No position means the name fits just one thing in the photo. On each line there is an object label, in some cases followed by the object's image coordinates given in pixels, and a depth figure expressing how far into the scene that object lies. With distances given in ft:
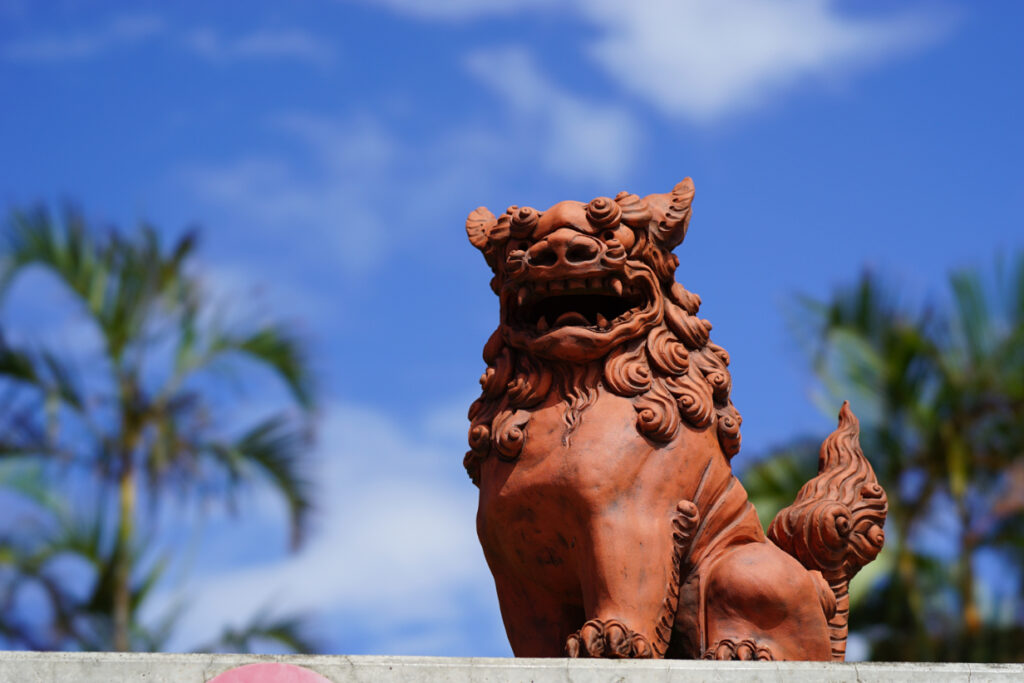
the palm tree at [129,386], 60.64
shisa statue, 30.48
